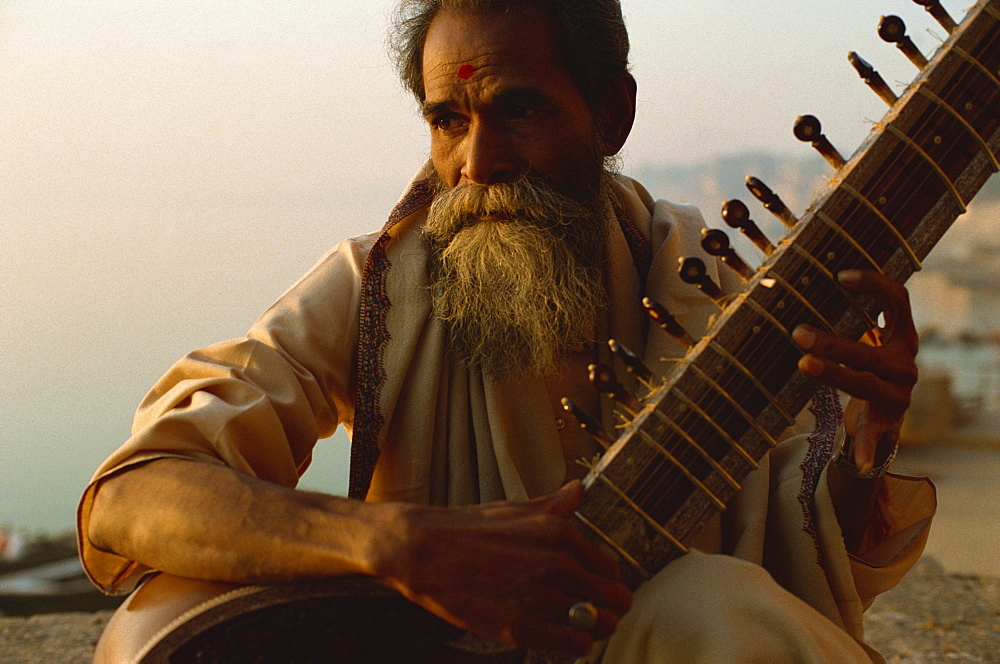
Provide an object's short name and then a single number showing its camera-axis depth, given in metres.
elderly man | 1.53
